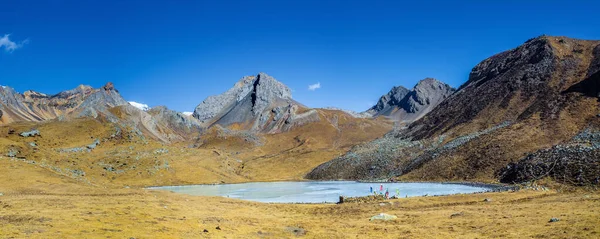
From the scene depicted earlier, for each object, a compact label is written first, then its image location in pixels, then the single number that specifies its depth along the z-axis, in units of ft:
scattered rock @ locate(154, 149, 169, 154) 456.04
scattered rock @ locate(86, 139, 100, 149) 428.40
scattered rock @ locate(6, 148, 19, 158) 277.52
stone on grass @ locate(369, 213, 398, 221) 141.79
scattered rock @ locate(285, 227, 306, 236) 118.01
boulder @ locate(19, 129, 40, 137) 422.49
